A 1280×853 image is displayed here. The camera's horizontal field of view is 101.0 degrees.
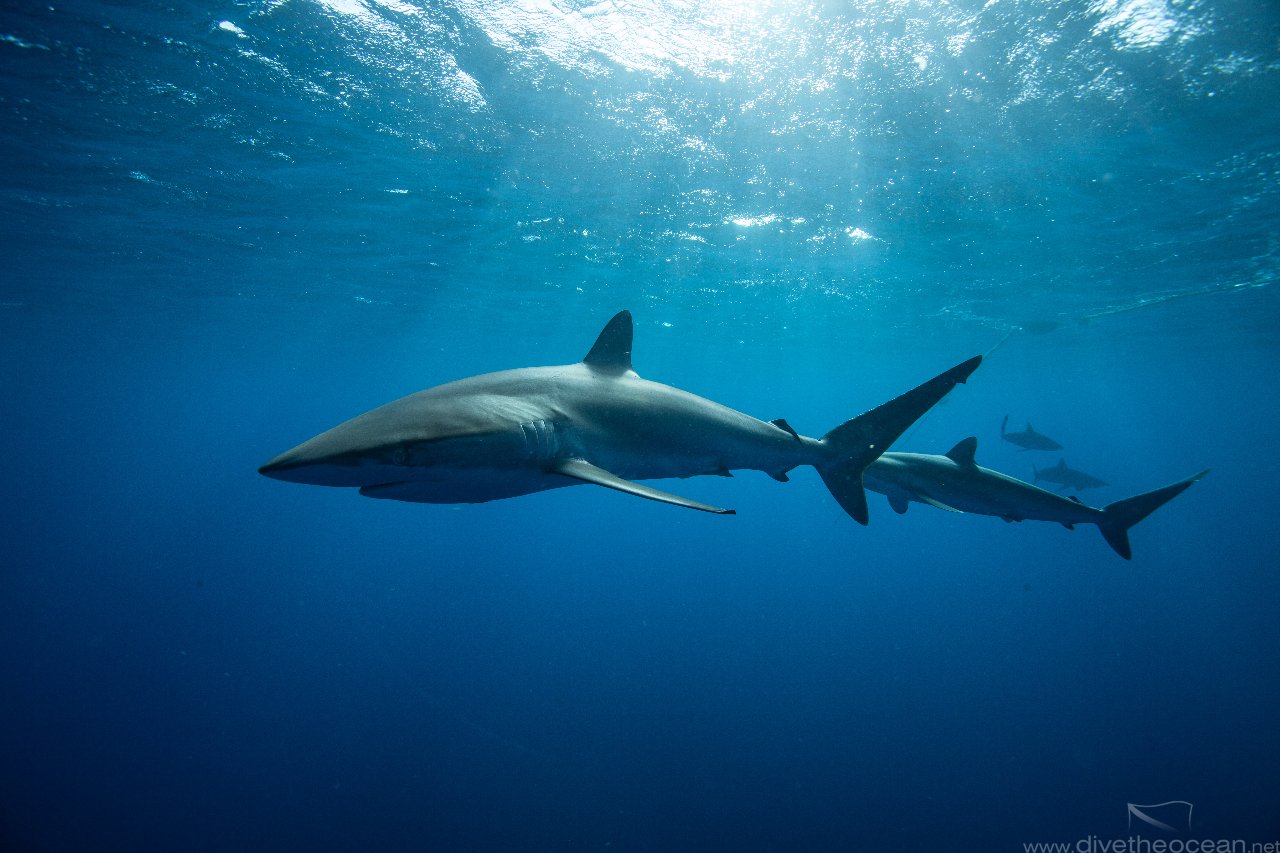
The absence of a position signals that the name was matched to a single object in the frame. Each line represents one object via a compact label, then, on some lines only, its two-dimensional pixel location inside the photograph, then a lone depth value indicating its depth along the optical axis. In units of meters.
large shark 2.59
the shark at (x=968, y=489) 6.65
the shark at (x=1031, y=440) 16.58
